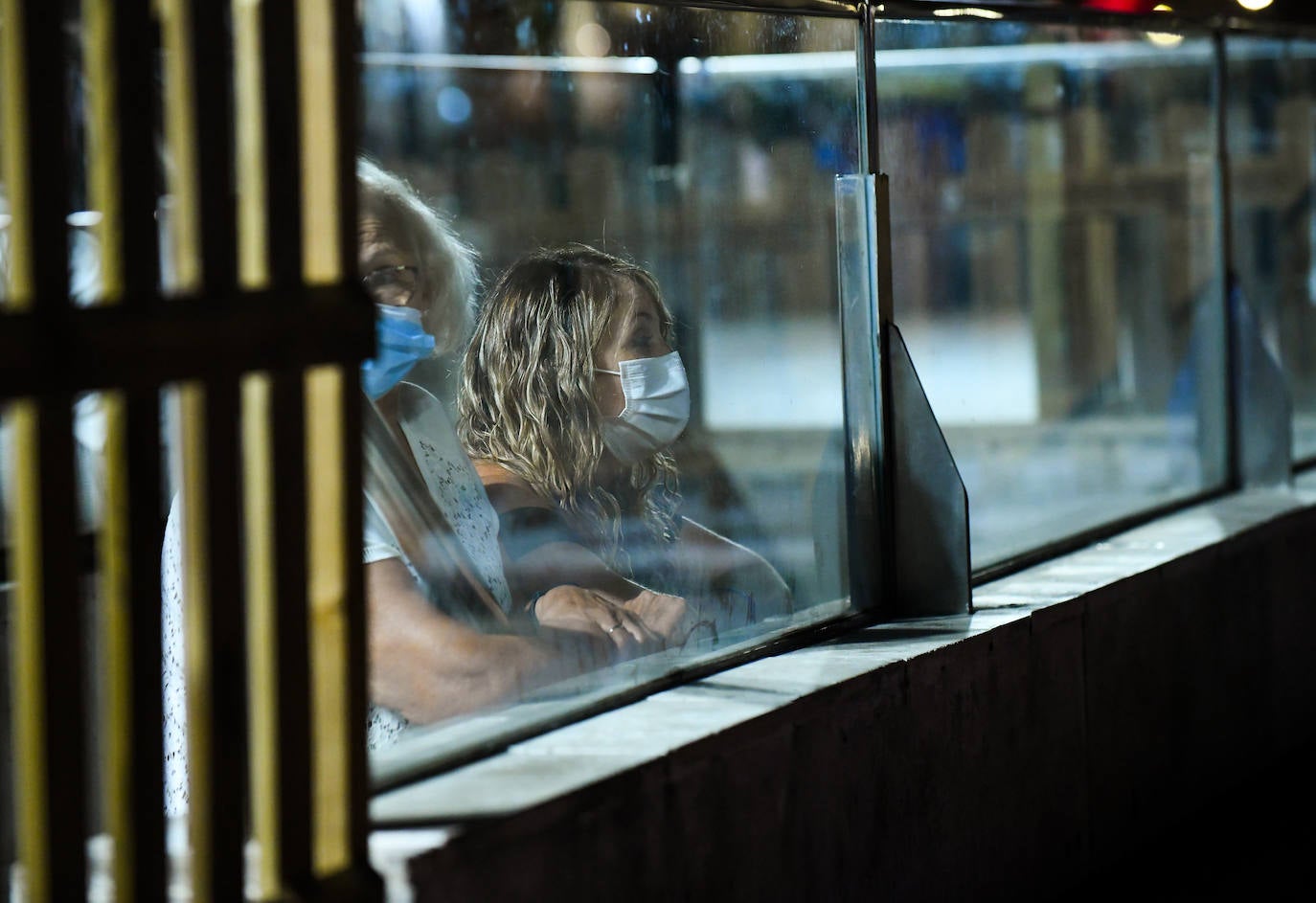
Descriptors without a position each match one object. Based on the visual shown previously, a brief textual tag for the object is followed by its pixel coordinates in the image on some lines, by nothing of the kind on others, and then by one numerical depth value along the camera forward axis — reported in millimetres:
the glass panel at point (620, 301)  5629
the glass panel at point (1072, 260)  8867
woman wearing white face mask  5937
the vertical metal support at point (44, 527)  3523
